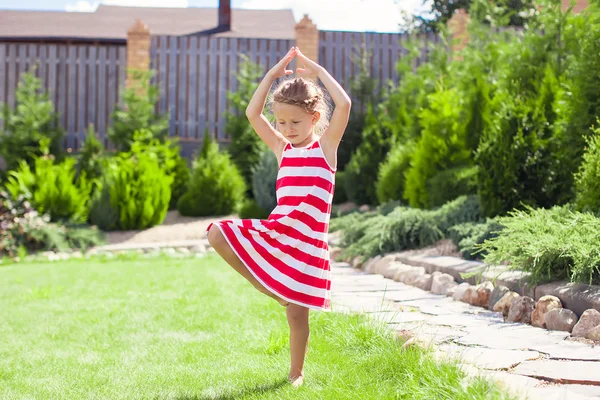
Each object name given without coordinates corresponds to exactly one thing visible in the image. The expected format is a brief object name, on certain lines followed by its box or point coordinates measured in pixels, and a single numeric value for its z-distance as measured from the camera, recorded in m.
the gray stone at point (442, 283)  5.01
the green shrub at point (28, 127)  12.48
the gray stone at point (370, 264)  6.61
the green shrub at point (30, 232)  9.46
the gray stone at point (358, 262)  6.97
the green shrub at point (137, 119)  12.74
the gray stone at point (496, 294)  4.21
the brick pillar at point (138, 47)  13.91
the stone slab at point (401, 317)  3.62
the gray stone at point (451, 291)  4.80
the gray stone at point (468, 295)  4.50
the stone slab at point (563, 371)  2.34
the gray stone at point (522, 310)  3.78
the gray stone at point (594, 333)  3.14
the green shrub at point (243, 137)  12.40
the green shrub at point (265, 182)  11.20
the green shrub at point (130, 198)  10.71
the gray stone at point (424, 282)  5.27
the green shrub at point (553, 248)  3.62
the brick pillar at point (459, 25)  14.41
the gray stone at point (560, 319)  3.43
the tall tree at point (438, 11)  23.09
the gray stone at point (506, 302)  3.98
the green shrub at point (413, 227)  6.66
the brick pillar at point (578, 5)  8.62
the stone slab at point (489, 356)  2.55
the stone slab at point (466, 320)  3.65
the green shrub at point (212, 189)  11.45
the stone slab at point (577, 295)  3.45
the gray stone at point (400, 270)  5.76
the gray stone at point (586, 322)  3.25
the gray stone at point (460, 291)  4.63
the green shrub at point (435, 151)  8.31
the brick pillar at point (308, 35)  14.23
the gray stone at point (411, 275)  5.51
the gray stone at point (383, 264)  6.33
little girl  2.70
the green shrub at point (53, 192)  10.26
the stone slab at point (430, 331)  3.05
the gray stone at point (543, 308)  3.61
